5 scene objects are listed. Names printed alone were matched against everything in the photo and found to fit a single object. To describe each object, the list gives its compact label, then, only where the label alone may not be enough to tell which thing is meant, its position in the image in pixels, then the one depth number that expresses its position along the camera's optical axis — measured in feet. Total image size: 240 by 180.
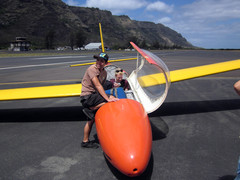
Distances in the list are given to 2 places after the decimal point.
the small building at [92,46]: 385.46
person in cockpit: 17.81
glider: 9.28
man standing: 12.87
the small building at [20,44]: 311.64
